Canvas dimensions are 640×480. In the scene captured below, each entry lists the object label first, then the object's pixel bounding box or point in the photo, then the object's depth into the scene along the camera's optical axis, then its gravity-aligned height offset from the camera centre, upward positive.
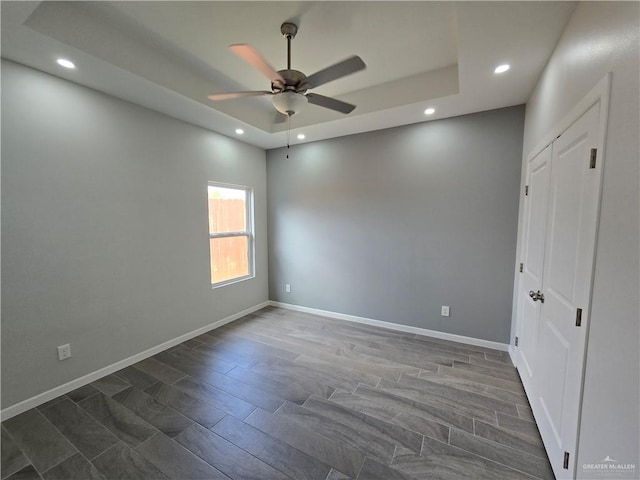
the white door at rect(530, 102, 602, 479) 1.20 -0.36
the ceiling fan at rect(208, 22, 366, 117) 1.60 +0.96
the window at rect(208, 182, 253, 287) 3.56 -0.21
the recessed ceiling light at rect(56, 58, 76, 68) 1.88 +1.16
